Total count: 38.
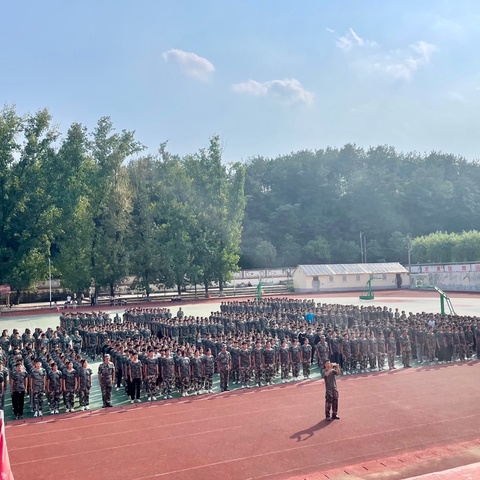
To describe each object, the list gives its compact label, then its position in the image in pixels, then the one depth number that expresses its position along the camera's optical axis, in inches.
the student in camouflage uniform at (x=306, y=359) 539.5
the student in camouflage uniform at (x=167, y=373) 475.2
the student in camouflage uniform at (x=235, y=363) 521.0
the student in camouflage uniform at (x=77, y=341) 695.1
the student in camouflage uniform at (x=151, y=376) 469.4
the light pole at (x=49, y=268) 1547.5
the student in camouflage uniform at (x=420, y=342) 619.2
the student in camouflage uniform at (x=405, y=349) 584.7
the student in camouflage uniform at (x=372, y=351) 575.2
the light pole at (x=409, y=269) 1922.7
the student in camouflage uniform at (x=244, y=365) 513.0
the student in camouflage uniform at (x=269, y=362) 513.7
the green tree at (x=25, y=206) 1526.8
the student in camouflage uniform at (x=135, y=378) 469.1
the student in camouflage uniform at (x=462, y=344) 617.9
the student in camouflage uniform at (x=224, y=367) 496.0
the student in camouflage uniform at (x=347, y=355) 571.2
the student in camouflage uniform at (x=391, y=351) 578.9
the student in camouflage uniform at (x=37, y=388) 429.1
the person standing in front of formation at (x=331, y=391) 379.9
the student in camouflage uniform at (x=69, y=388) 439.8
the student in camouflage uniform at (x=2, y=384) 429.5
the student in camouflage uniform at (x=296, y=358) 546.9
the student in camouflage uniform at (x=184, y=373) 481.4
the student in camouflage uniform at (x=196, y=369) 485.7
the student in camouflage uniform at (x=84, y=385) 441.4
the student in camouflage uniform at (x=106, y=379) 445.1
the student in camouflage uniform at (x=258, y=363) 514.0
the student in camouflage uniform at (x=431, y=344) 609.0
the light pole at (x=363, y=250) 2488.9
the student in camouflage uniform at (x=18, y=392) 428.5
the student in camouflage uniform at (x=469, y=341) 629.6
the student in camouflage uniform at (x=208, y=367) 493.7
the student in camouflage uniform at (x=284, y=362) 534.0
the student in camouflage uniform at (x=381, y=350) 578.2
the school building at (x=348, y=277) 1795.0
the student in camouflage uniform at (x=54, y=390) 435.2
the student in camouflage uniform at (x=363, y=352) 572.1
